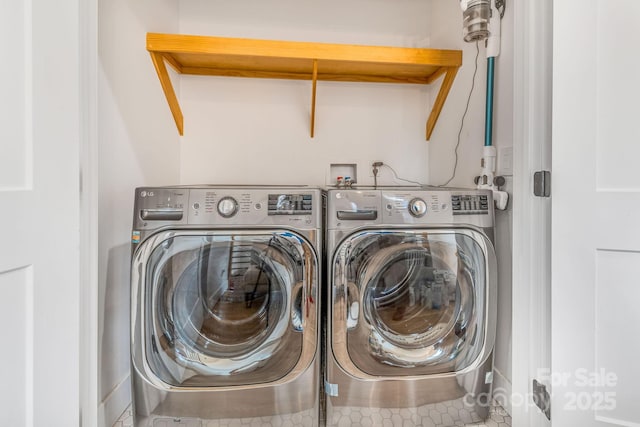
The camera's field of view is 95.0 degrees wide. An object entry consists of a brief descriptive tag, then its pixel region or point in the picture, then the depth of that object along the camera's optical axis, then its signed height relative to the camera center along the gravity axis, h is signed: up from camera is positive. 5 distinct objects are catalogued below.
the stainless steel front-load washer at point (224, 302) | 1.06 -0.35
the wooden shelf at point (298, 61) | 1.53 +0.88
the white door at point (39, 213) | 0.67 +0.00
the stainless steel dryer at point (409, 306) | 1.12 -0.38
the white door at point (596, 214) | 0.86 +0.00
